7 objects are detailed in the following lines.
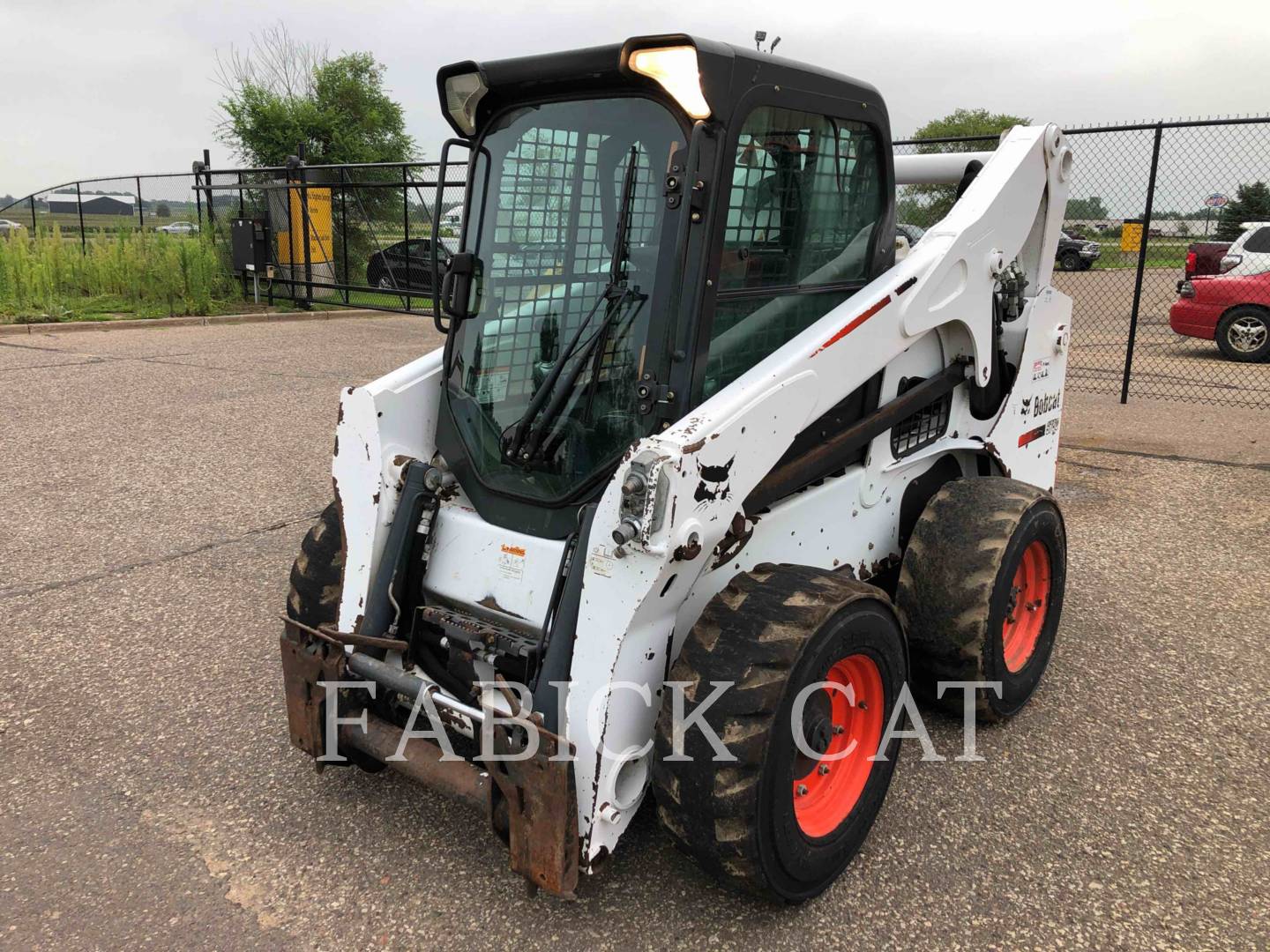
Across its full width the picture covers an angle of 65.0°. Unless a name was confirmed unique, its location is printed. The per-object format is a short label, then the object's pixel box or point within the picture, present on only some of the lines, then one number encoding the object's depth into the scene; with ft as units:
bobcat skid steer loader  8.07
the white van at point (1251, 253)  40.22
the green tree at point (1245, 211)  41.78
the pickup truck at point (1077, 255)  50.66
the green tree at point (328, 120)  71.87
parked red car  40.16
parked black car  47.91
